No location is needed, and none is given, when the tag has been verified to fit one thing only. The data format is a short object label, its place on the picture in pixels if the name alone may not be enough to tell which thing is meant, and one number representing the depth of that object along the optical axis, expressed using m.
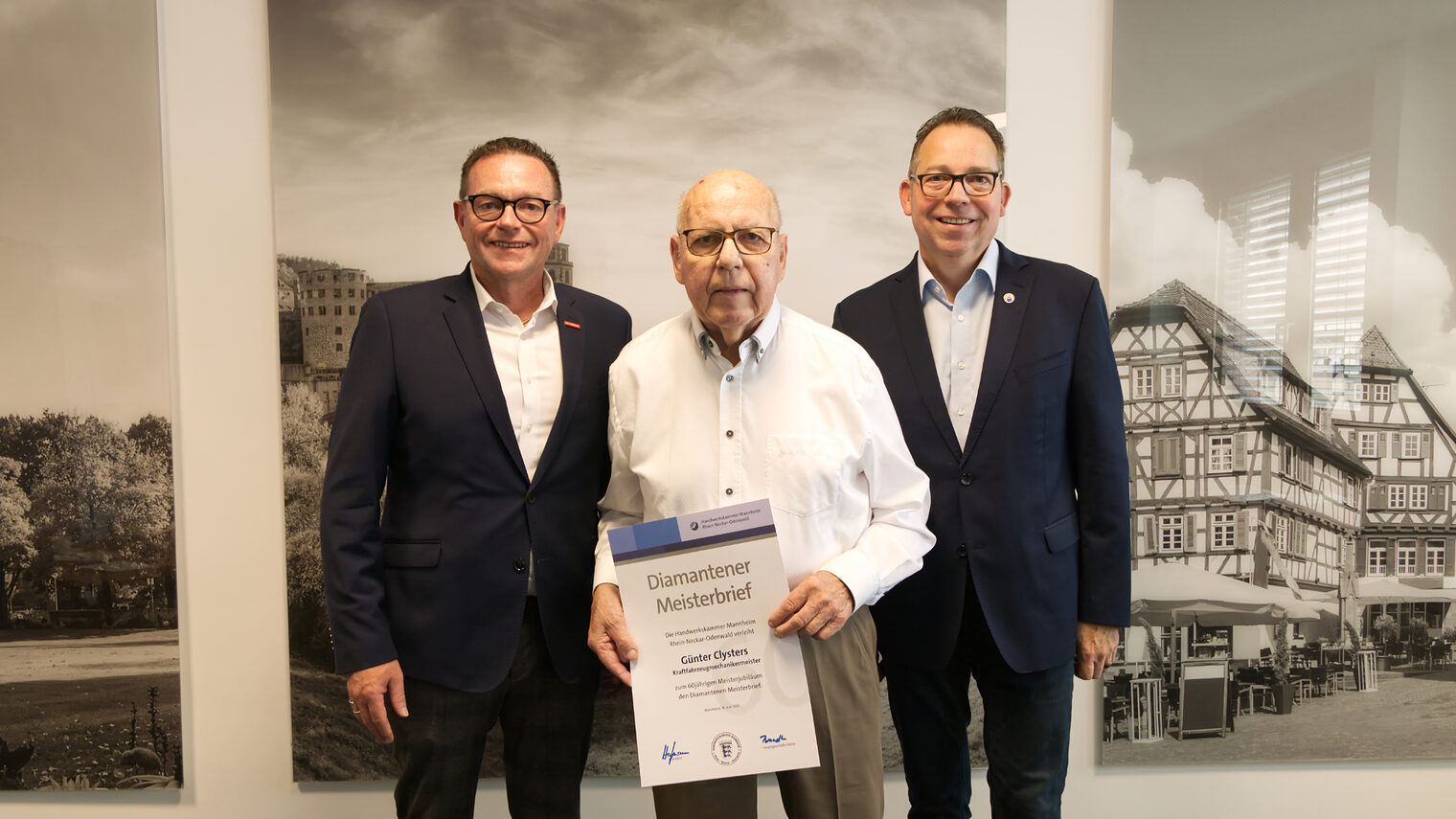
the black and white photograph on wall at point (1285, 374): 2.49
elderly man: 1.51
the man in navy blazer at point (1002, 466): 1.73
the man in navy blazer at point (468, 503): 1.72
